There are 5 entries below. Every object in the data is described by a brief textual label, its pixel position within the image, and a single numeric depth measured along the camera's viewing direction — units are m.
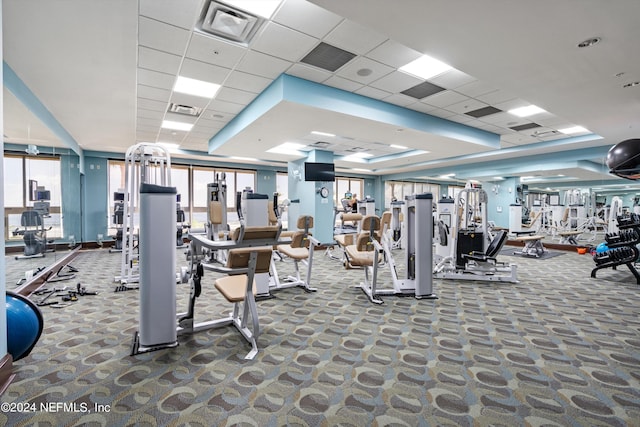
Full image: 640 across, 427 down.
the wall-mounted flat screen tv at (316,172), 9.20
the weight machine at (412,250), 4.14
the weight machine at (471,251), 5.40
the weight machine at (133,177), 4.44
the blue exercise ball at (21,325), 1.93
